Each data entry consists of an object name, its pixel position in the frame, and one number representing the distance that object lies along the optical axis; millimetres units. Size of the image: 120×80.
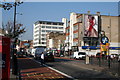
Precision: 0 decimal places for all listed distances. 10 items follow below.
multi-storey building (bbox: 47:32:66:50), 126950
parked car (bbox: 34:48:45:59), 52678
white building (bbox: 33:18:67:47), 160750
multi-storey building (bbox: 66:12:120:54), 81375
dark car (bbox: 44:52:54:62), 41506
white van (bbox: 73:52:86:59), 56531
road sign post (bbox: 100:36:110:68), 26253
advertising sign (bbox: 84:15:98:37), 81000
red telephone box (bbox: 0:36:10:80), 8367
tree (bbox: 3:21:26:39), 49344
